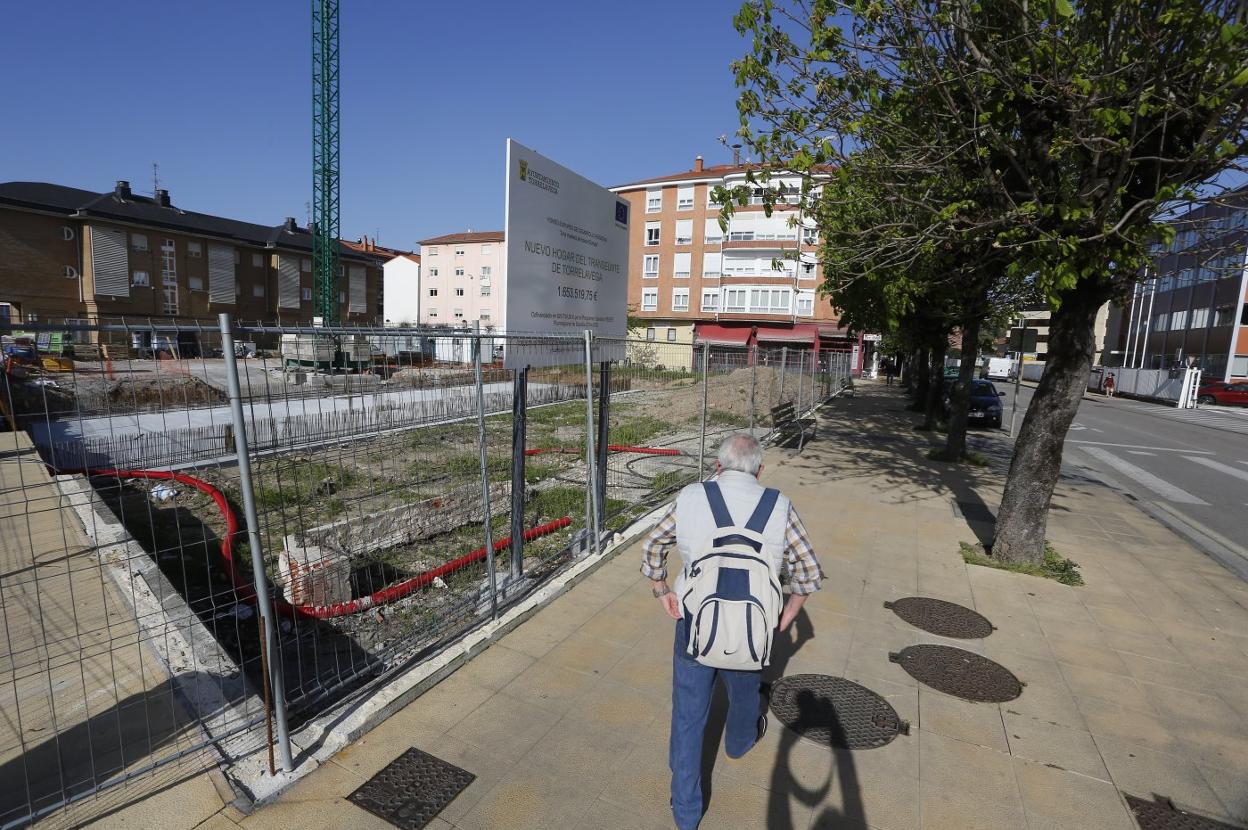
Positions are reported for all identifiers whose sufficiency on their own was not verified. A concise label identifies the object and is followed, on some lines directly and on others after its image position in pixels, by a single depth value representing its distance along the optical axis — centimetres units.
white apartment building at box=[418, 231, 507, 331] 6078
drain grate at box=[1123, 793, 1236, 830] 290
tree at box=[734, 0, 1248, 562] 477
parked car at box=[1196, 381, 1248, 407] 3131
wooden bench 1100
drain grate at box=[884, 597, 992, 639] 482
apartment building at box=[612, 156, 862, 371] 4478
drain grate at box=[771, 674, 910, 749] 346
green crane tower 4762
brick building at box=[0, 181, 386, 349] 4025
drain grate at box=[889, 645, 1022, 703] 397
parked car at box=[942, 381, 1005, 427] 1862
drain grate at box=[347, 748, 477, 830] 281
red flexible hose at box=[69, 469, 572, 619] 479
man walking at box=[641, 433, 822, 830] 257
